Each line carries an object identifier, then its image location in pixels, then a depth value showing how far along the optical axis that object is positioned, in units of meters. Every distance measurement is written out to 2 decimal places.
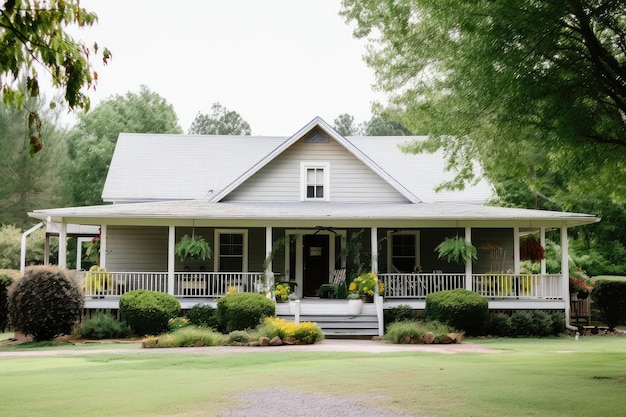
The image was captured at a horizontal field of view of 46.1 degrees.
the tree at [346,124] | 75.44
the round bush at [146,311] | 19.53
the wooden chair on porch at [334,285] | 23.09
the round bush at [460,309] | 19.64
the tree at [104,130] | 45.81
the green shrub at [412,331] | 18.06
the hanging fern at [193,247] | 21.56
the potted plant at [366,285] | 21.22
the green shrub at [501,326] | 20.67
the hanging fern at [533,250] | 22.12
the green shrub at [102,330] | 19.64
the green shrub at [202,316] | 20.42
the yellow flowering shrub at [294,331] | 17.36
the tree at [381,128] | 69.75
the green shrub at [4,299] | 22.42
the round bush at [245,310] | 19.06
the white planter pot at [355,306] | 21.02
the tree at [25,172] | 46.53
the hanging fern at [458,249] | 21.42
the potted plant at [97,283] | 21.53
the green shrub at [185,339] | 16.95
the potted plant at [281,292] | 21.47
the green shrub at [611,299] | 23.66
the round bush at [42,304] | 18.83
